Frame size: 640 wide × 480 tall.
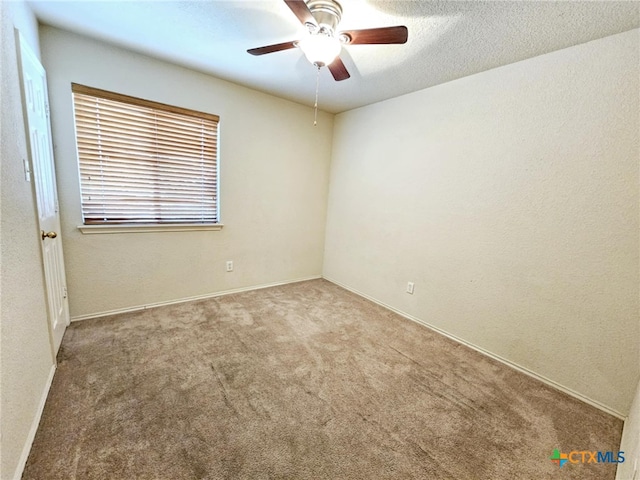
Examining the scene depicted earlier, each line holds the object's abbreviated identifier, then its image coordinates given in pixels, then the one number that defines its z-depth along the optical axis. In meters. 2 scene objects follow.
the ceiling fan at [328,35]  1.41
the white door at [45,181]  1.56
